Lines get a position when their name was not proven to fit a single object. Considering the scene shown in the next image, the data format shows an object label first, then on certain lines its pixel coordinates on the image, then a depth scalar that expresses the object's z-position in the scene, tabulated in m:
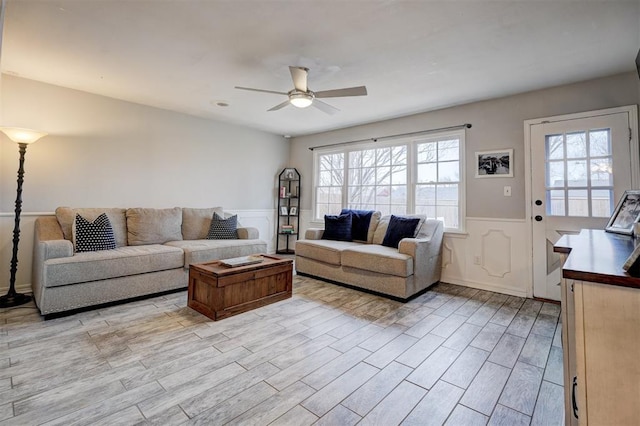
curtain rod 3.79
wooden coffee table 2.62
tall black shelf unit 5.89
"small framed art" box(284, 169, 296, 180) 5.89
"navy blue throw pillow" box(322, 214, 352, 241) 4.28
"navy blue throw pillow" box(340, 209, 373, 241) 4.25
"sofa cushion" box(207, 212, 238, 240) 4.11
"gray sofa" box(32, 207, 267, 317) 2.59
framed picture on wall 3.48
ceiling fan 2.61
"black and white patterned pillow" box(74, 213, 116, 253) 3.00
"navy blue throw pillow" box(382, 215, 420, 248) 3.62
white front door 2.87
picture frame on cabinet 1.75
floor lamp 2.83
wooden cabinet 0.74
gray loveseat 3.17
